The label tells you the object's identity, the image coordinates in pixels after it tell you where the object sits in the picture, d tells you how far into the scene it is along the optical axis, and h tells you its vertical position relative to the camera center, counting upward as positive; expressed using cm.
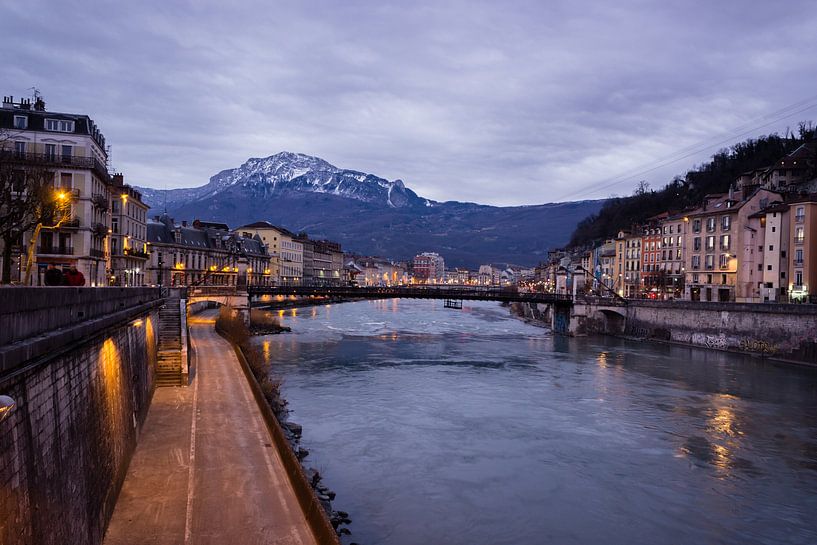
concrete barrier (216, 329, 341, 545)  1353 -566
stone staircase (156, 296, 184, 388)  3106 -440
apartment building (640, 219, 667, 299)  9100 +239
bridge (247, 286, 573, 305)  7800 -273
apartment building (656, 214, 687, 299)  8581 +275
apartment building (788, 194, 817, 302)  6081 +291
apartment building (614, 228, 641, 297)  10062 +205
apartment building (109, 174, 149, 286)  6544 +368
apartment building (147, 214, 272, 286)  9262 +270
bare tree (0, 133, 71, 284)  3288 +391
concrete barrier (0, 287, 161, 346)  813 -68
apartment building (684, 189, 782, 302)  7125 +343
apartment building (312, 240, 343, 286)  18012 +219
